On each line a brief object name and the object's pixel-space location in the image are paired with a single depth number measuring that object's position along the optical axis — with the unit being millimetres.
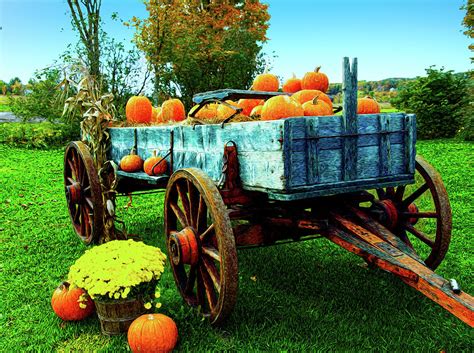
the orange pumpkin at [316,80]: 3868
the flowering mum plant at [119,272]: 3061
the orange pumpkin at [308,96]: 3590
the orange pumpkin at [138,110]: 5359
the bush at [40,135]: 15844
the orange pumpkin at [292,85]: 4078
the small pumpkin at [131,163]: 4613
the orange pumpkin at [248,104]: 4070
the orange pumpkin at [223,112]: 3816
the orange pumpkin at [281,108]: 3090
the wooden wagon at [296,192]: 2830
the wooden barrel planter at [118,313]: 3197
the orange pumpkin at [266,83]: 4191
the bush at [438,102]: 16766
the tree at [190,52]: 15438
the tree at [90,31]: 14462
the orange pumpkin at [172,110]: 5227
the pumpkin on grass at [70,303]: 3461
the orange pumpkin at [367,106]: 3586
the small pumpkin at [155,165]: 4137
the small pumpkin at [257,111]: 3647
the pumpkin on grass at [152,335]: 2922
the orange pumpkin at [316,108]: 3195
